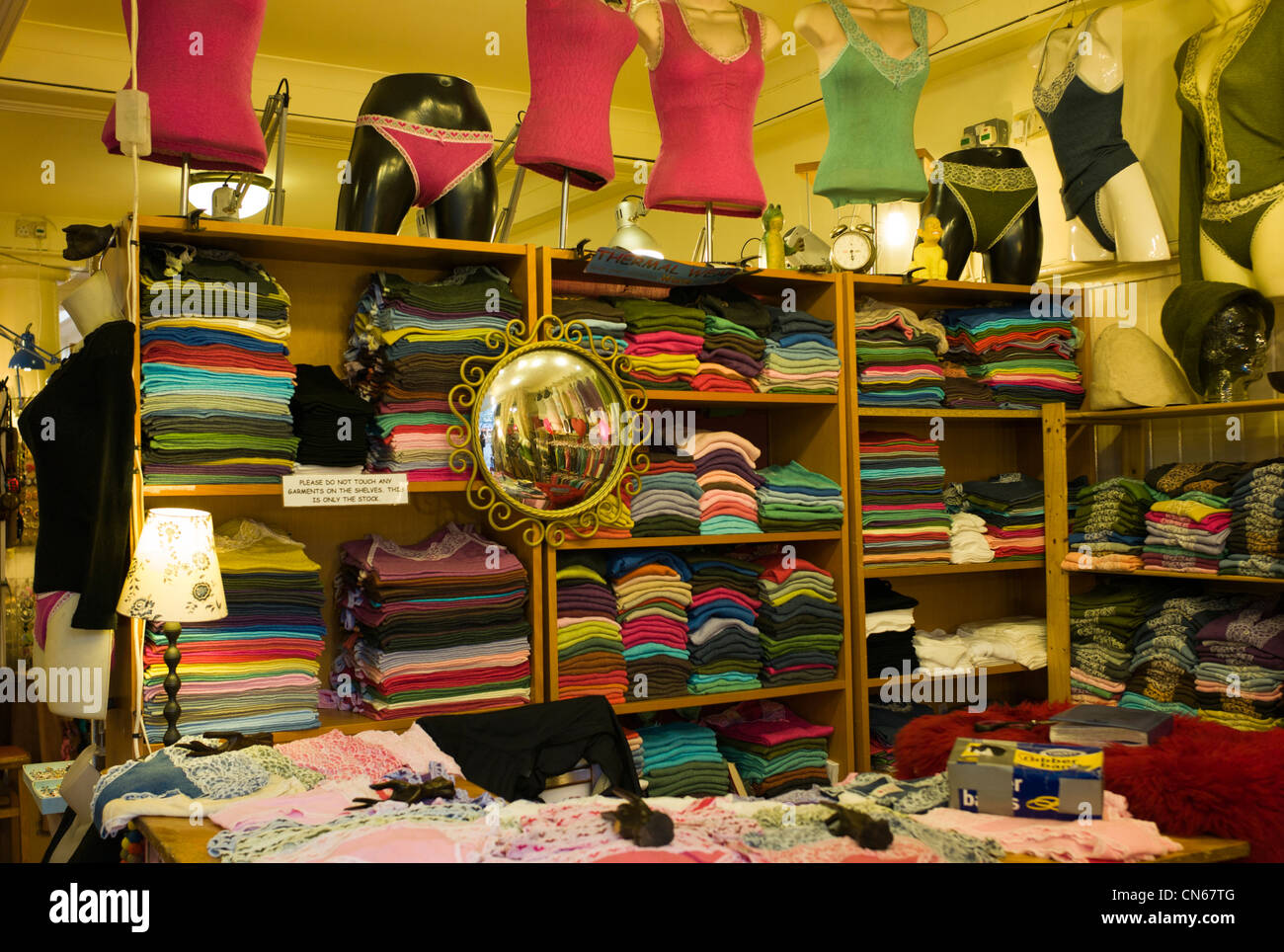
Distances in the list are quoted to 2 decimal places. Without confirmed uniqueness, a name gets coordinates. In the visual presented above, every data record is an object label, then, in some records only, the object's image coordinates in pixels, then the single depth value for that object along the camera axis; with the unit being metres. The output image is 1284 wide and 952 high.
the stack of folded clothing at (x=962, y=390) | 3.54
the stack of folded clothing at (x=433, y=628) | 2.70
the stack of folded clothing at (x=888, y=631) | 3.36
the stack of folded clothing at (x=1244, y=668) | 2.84
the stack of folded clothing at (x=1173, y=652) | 3.04
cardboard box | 1.61
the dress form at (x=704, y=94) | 2.95
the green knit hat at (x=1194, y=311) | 3.03
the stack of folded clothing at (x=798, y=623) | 3.17
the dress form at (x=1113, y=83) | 3.37
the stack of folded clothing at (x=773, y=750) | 3.17
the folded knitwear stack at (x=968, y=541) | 3.50
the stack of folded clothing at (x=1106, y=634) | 3.27
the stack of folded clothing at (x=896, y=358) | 3.36
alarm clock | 3.37
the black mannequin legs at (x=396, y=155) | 2.72
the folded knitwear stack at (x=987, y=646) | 3.46
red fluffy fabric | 1.65
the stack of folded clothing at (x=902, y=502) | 3.37
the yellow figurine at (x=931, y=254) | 3.52
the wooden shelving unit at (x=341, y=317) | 2.74
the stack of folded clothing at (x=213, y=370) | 2.47
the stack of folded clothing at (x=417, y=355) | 2.72
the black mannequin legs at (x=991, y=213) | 3.54
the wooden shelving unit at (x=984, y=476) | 3.34
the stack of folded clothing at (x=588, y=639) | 2.89
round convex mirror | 2.82
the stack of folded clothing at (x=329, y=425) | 2.65
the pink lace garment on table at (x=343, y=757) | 2.00
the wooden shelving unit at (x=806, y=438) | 3.07
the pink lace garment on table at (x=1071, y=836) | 1.49
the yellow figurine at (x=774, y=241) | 3.46
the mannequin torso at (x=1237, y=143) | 3.07
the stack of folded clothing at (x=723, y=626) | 3.10
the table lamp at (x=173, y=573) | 2.13
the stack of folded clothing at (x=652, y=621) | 3.00
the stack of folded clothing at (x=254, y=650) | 2.48
